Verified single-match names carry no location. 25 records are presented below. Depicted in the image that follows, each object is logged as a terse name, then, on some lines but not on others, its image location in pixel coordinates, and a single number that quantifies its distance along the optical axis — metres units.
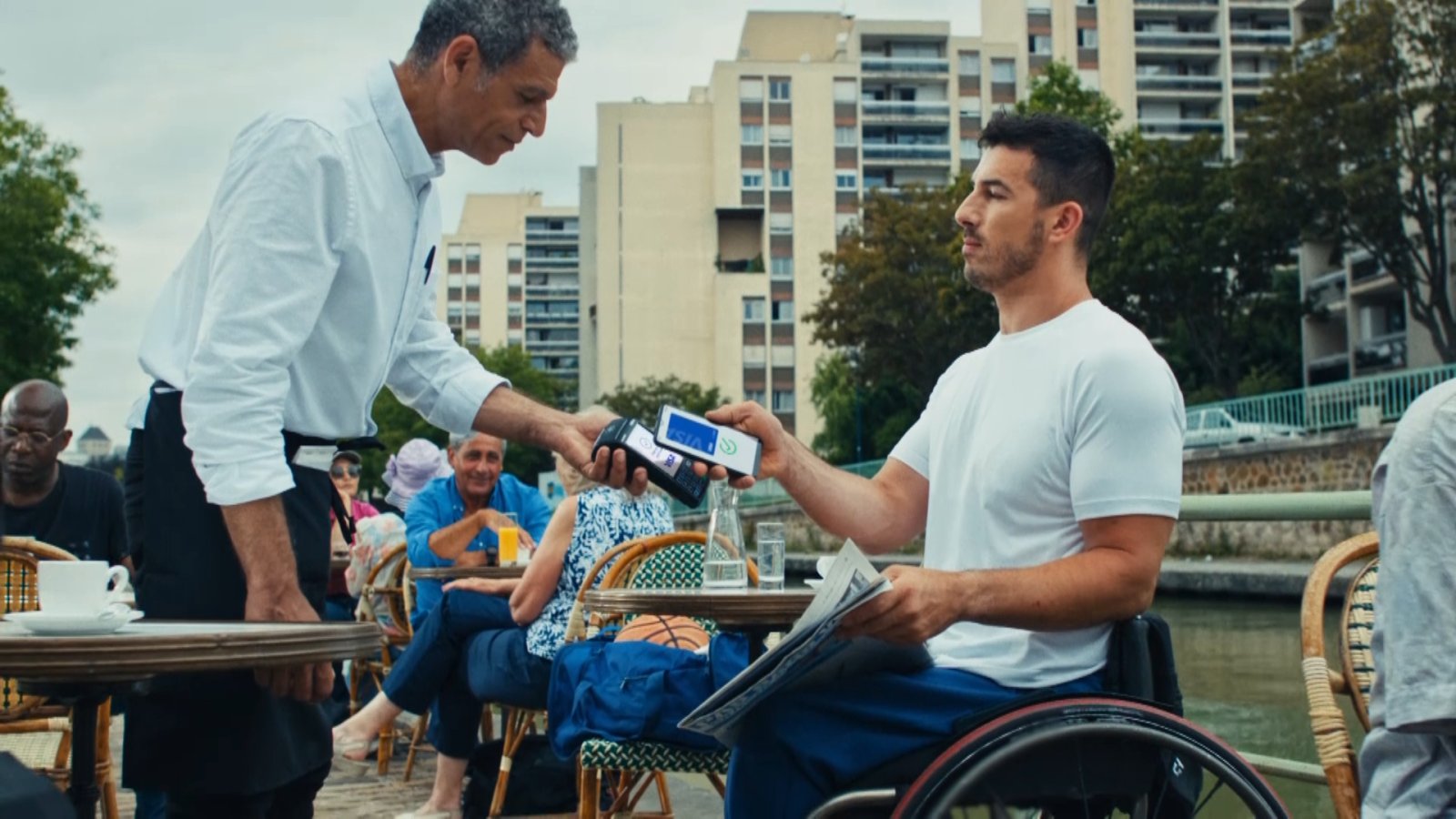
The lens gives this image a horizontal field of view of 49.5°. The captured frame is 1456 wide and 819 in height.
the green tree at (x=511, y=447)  82.88
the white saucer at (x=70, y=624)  2.36
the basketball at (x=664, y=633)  4.77
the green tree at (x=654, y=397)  78.81
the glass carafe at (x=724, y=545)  4.37
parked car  37.44
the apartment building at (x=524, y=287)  135.88
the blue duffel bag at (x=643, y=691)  4.24
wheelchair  2.37
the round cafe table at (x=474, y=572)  6.23
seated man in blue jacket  7.17
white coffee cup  2.46
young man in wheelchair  2.61
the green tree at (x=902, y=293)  49.50
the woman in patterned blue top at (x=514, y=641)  5.54
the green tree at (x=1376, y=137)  36.06
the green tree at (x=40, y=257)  41.09
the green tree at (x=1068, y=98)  44.78
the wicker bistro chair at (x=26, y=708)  4.12
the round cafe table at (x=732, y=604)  3.60
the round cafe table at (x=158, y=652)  2.11
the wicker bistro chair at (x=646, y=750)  4.27
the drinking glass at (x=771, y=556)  4.50
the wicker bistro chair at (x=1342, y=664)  2.65
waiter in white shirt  2.57
